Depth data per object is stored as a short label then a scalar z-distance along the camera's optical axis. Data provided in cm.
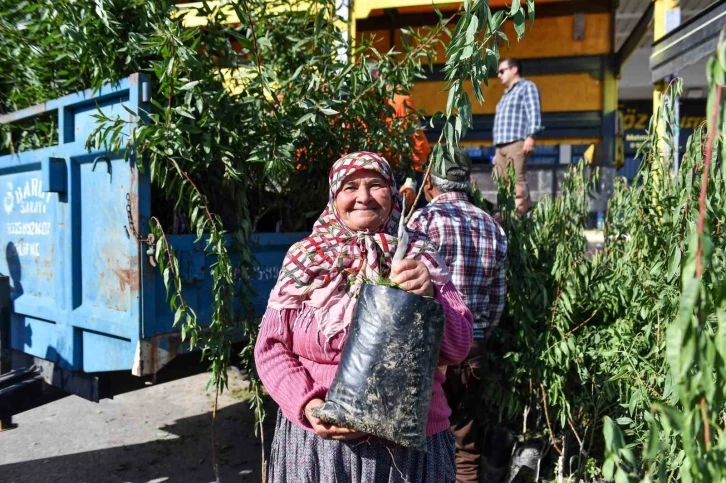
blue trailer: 269
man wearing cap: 288
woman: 182
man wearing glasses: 559
